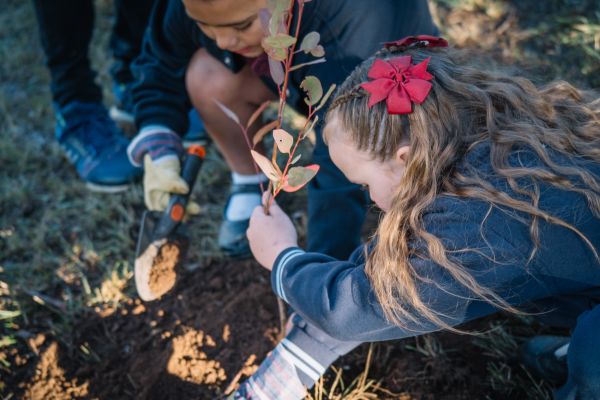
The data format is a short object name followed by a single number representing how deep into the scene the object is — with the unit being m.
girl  1.05
